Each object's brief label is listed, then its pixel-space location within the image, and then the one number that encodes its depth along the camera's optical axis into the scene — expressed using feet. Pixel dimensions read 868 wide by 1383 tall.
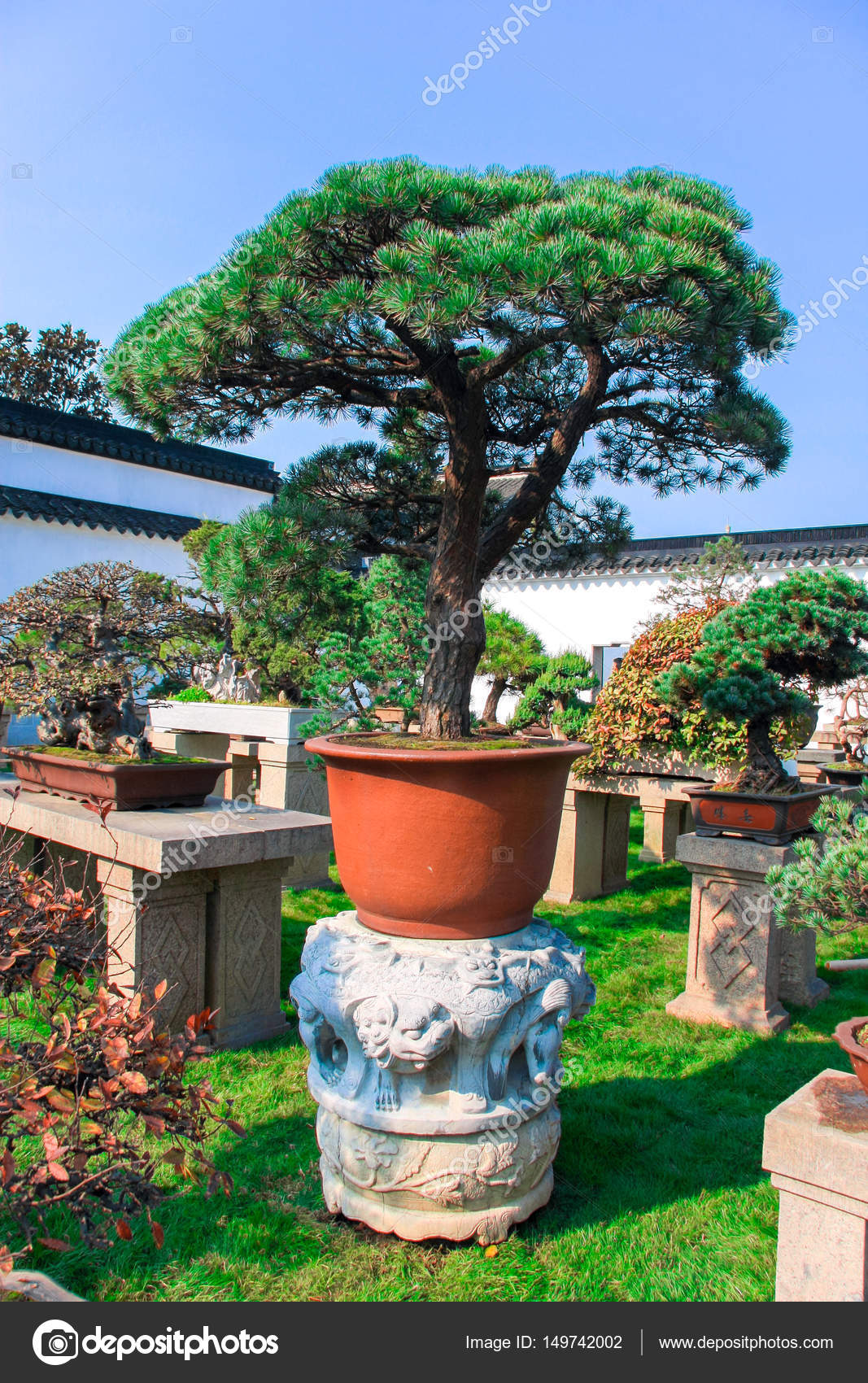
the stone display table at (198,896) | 9.03
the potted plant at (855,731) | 21.59
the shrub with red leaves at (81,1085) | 4.86
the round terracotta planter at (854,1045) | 4.95
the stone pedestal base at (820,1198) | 4.68
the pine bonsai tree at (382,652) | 13.14
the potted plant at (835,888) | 4.92
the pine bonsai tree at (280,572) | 7.80
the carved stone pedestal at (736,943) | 10.71
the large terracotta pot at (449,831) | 6.51
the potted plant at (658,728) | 14.12
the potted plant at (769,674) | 9.71
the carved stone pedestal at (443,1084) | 6.17
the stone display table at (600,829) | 15.20
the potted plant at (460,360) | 5.71
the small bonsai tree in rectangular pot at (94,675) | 10.38
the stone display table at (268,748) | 16.29
